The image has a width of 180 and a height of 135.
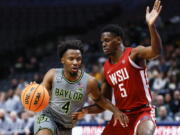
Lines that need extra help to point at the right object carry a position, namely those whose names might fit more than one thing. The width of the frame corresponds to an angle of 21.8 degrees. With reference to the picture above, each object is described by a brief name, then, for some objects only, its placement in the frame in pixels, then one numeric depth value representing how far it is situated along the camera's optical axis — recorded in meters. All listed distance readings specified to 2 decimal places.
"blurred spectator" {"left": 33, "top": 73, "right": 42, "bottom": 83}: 14.17
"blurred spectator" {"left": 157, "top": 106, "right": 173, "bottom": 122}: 9.55
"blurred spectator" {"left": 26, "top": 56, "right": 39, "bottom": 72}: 17.86
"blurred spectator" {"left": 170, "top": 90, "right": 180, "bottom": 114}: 10.25
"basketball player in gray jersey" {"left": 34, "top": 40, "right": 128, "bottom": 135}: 6.02
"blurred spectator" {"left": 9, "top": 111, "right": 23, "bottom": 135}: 11.70
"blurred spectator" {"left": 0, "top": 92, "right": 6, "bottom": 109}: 13.76
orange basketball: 5.68
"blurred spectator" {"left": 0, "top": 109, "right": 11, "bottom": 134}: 11.81
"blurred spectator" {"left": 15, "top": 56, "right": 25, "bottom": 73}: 18.14
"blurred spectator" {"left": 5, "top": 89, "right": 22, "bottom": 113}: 13.24
